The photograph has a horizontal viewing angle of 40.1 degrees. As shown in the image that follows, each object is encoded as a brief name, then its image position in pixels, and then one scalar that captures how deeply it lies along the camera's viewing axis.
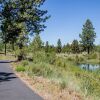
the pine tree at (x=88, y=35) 46.69
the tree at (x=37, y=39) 32.68
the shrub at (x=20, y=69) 12.81
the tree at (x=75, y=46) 51.21
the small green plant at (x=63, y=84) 7.41
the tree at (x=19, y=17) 20.32
